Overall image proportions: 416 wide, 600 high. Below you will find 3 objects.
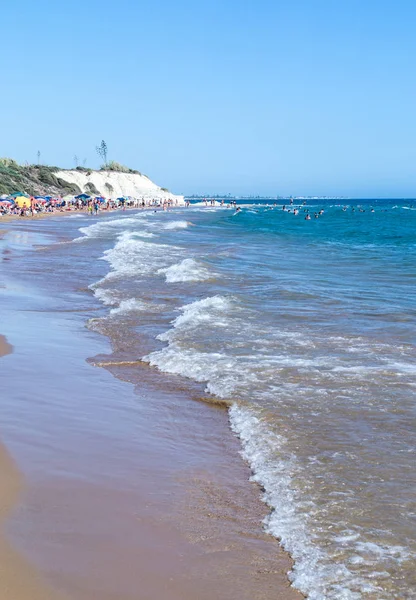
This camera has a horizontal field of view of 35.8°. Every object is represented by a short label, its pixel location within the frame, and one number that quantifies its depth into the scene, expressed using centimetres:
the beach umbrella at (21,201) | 6144
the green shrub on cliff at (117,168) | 13840
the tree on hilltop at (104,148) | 15512
